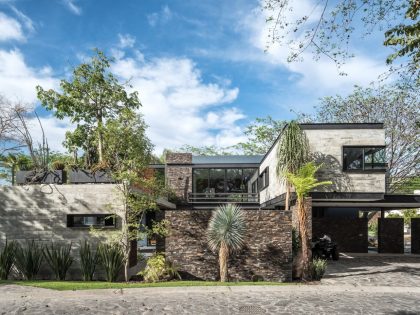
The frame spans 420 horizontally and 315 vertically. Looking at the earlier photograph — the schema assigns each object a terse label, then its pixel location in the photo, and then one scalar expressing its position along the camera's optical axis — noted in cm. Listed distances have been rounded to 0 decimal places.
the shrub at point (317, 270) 1297
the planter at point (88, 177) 1362
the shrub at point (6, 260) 1244
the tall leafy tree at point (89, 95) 2036
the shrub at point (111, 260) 1220
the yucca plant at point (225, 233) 1228
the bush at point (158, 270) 1205
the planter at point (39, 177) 1375
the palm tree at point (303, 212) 1304
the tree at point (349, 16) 648
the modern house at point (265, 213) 1287
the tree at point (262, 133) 3981
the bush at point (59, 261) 1245
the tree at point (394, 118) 2917
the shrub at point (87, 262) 1232
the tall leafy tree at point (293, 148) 1644
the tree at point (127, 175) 1247
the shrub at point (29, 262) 1255
